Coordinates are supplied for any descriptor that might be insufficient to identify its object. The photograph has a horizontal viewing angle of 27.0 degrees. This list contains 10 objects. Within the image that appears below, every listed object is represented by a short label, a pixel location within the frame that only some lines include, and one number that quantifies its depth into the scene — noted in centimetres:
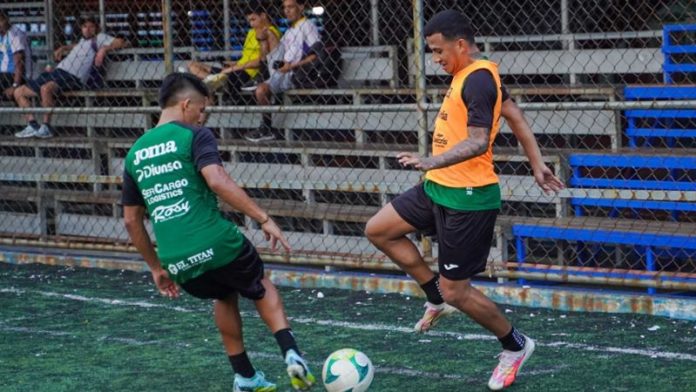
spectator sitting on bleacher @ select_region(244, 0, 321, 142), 1281
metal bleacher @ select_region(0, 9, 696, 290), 1050
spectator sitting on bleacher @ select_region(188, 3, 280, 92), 1327
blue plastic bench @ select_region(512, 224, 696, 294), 987
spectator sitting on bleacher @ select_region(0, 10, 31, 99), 1516
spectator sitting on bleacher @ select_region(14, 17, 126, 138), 1471
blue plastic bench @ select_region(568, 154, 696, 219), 1034
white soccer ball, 689
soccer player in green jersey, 671
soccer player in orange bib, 718
